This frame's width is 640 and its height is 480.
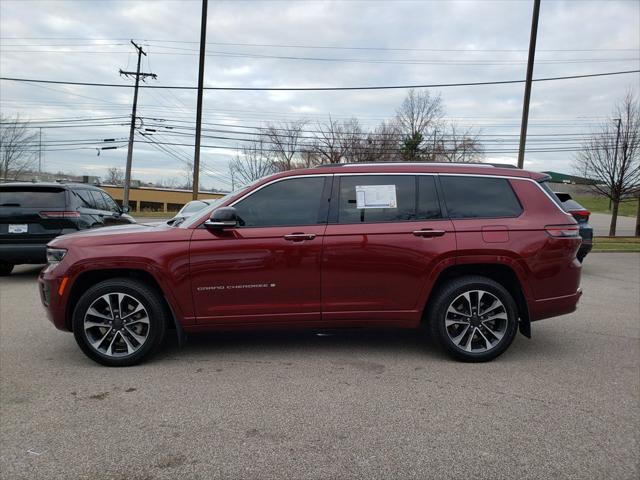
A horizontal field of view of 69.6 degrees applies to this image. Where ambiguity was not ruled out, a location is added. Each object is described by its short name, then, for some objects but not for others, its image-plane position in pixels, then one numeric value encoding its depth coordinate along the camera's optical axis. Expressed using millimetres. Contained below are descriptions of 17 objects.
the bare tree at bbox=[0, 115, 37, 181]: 40094
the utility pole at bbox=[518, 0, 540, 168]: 16859
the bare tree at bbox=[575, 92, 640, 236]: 21953
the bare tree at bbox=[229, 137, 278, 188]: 51938
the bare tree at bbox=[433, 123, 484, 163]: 43688
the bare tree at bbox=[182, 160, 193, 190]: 81250
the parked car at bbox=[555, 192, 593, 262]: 7816
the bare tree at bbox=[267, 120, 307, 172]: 46906
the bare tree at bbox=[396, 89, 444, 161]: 41125
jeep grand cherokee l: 4137
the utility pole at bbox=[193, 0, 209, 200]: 18547
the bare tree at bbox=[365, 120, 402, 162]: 42281
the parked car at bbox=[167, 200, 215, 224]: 11484
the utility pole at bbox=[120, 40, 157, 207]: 35719
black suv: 8133
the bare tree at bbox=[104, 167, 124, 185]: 88400
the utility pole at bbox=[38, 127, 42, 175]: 46422
